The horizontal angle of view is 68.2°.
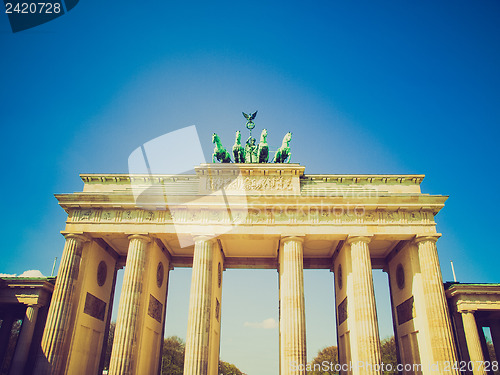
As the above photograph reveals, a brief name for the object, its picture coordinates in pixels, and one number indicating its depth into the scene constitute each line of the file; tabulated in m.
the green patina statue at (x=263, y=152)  26.12
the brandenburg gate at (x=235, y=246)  20.94
